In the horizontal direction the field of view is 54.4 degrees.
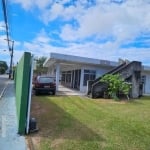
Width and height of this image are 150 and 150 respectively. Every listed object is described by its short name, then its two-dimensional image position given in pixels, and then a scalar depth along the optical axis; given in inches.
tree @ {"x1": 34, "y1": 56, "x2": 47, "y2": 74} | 1368.4
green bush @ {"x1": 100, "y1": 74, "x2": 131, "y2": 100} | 389.1
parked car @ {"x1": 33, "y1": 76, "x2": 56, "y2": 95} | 431.8
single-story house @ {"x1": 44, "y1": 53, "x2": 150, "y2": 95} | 502.8
